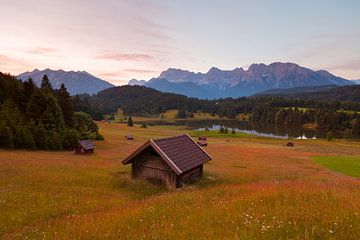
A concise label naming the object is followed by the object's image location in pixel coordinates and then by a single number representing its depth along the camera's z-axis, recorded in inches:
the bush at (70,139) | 2288.4
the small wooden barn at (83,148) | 2098.9
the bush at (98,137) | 3156.7
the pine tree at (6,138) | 1860.2
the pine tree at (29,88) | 2352.0
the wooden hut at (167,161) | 991.1
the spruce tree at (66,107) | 2664.9
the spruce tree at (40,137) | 2069.4
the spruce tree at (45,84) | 2563.0
